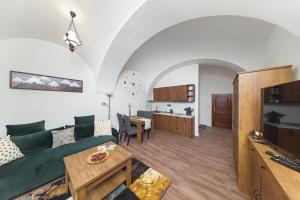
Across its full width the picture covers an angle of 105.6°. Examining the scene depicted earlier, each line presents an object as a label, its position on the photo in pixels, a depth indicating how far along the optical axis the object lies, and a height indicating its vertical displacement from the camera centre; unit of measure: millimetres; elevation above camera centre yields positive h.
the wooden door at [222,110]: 5469 -442
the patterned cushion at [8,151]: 1761 -839
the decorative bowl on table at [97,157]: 1662 -878
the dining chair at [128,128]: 3504 -855
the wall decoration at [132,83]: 4793 +772
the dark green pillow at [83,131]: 2762 -781
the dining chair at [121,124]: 3720 -781
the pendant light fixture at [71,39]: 1726 +945
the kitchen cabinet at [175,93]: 4687 +340
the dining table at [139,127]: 3606 -852
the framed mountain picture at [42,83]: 2396 +414
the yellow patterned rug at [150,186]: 1690 -1391
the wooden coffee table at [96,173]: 1303 -925
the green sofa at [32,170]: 1461 -1058
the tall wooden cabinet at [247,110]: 1700 -124
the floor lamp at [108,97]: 3963 +101
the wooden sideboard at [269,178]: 754 -593
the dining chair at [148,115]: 4281 -573
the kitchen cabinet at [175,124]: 4301 -973
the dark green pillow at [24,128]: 2158 -583
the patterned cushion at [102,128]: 3020 -741
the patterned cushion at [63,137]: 2398 -812
